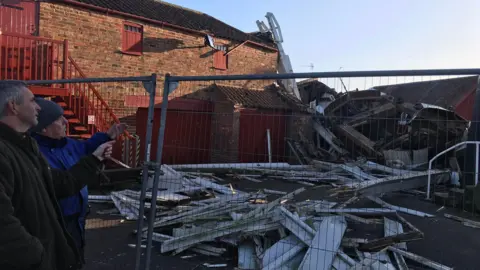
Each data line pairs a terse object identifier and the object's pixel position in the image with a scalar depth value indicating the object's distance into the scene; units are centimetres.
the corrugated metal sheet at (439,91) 1617
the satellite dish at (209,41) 1638
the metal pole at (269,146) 784
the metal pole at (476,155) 856
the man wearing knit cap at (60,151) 279
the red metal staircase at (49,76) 932
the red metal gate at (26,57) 926
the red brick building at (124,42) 1080
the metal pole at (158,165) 339
